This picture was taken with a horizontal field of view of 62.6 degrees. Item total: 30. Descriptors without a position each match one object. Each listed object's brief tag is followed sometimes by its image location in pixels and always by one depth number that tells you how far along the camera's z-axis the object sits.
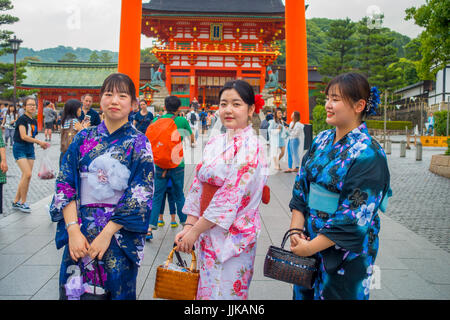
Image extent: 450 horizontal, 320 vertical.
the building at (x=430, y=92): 25.28
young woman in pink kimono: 2.00
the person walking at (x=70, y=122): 4.64
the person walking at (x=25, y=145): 5.50
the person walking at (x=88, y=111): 4.93
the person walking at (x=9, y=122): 14.48
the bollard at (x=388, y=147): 14.42
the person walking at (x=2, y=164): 4.80
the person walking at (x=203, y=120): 20.27
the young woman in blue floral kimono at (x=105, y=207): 1.91
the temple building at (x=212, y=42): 27.00
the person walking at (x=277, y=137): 9.98
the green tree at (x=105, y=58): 69.38
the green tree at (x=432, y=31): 8.58
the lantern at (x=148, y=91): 24.69
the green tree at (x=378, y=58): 26.88
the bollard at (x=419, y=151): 12.18
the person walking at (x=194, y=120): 14.57
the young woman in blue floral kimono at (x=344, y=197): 1.72
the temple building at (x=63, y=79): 27.41
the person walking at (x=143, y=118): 7.11
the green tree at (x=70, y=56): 68.81
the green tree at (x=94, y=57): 66.59
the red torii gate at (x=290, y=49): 9.54
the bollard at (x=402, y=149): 13.25
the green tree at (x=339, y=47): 26.97
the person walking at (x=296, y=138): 9.16
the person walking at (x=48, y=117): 16.08
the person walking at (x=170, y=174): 4.34
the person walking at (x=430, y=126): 18.22
